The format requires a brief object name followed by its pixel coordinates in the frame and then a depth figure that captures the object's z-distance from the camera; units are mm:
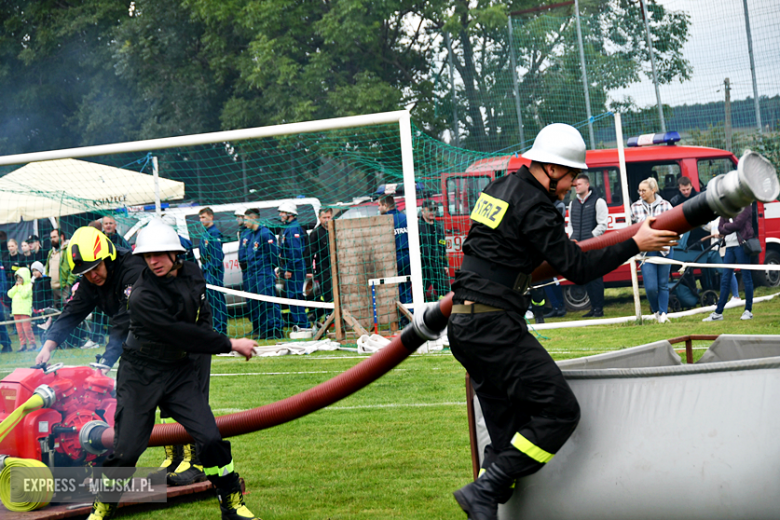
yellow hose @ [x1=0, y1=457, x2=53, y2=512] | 4625
